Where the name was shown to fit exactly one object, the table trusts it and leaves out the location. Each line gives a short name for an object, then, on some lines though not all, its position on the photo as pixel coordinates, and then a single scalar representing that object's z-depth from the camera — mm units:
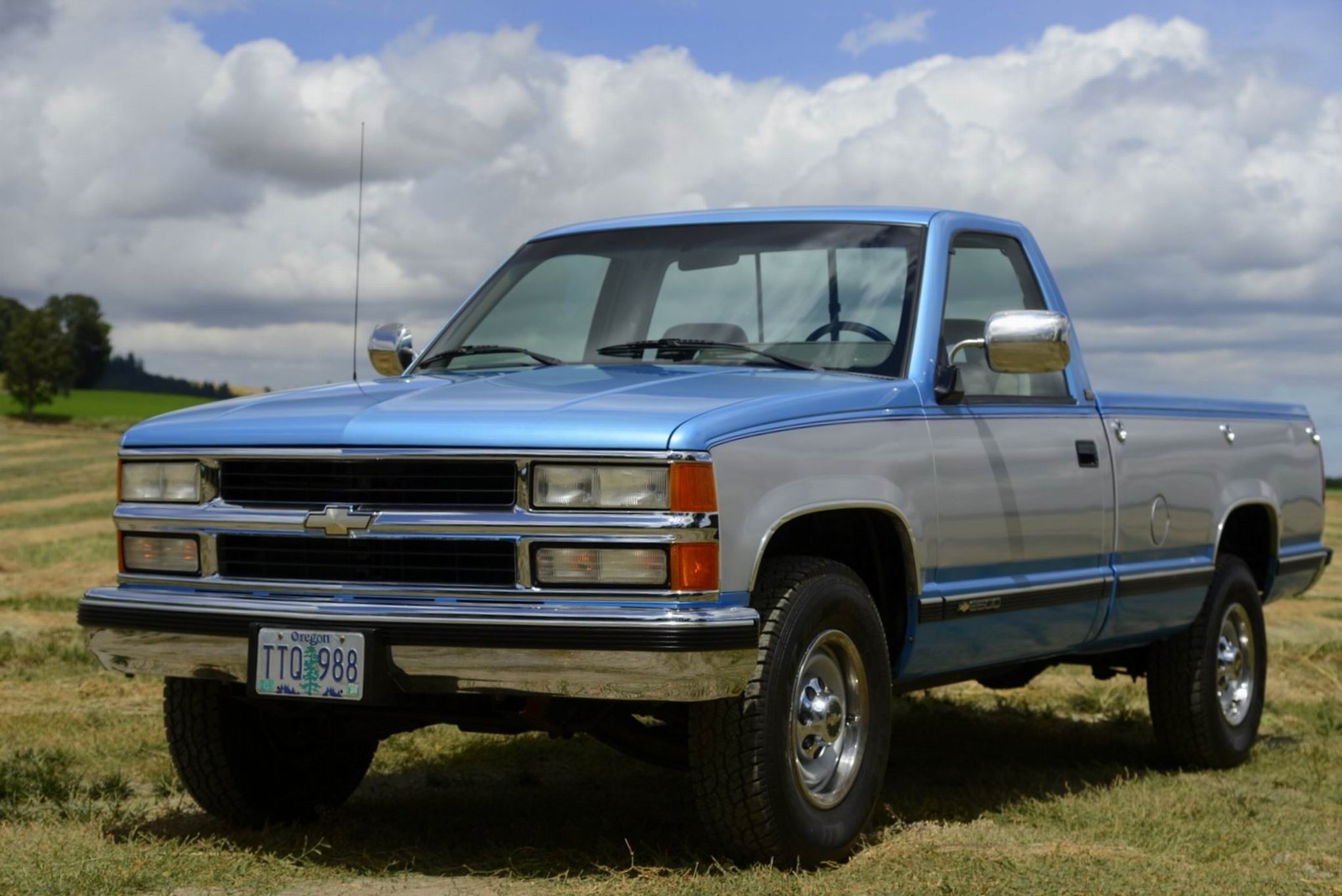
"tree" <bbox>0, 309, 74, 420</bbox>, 99875
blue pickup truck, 4488
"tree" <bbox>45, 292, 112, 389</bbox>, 111000
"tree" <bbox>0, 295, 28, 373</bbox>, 115750
